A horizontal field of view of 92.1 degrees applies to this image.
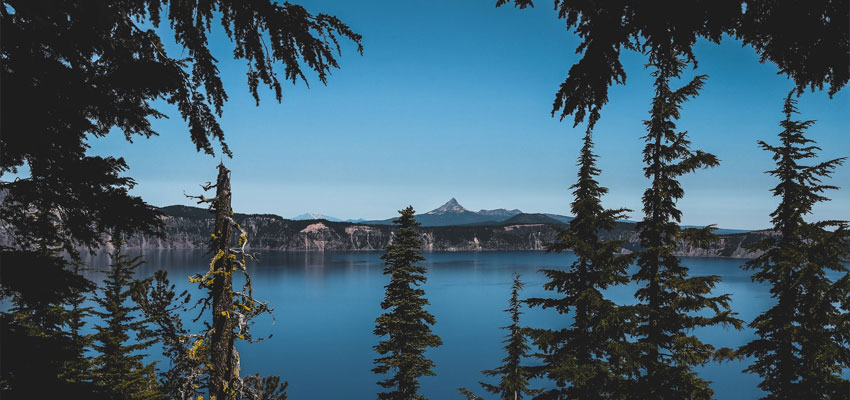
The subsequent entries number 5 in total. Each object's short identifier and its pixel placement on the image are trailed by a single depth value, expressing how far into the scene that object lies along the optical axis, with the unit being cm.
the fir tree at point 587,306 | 1317
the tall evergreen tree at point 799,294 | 1317
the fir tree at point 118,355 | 1173
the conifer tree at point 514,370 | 1739
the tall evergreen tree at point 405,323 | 2003
